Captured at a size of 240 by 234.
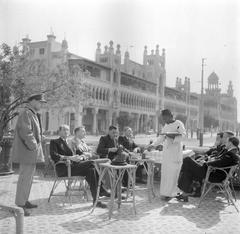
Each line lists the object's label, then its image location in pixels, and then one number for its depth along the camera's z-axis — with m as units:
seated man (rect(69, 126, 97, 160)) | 7.42
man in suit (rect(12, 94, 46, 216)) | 5.77
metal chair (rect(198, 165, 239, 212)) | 6.68
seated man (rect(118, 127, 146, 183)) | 8.64
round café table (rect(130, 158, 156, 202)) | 7.13
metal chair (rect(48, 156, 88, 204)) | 6.66
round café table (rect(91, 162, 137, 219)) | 5.89
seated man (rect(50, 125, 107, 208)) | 6.62
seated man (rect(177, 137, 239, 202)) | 6.77
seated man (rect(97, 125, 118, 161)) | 7.89
